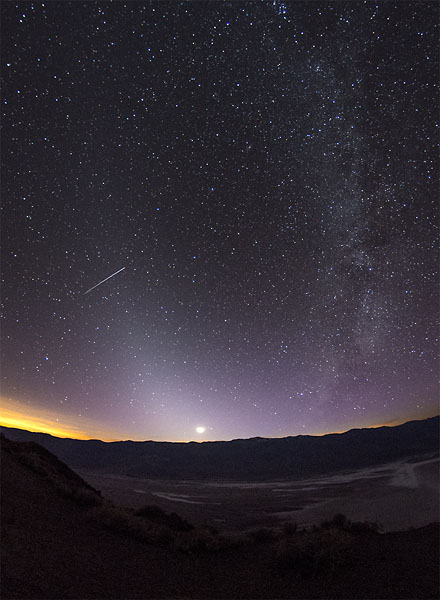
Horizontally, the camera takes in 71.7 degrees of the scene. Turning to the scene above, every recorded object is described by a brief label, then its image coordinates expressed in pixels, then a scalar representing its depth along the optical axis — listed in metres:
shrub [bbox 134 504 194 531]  9.53
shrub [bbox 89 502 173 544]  7.53
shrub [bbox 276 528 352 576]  5.76
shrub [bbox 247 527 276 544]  8.09
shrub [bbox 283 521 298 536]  8.55
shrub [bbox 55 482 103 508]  8.98
